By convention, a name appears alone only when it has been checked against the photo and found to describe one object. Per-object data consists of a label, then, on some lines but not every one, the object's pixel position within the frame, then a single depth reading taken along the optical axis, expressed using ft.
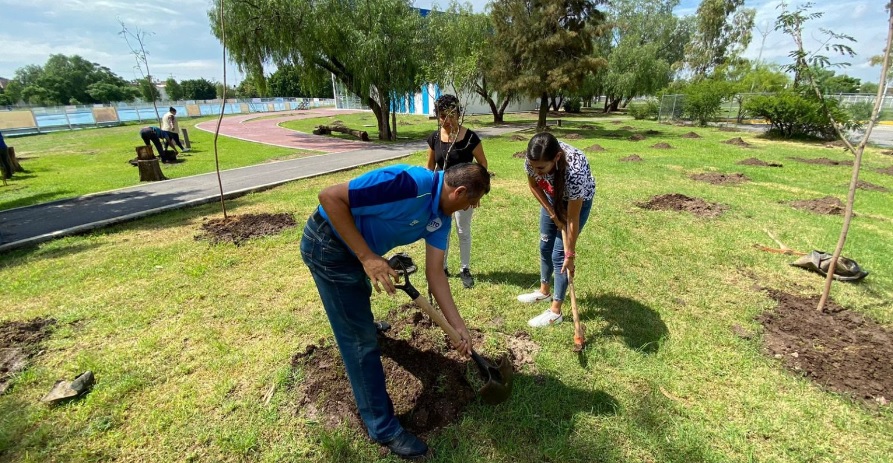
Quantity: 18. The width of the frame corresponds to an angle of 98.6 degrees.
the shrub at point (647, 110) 101.45
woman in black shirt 12.01
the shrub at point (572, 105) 135.11
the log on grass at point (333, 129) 64.05
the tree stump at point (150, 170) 32.22
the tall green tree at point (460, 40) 57.06
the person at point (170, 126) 43.29
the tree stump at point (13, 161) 36.73
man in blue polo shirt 6.10
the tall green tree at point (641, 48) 106.01
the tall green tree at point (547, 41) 61.57
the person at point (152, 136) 41.14
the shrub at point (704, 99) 78.64
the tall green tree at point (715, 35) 110.32
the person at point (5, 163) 33.92
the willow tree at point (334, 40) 52.60
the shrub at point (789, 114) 54.29
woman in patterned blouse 9.20
